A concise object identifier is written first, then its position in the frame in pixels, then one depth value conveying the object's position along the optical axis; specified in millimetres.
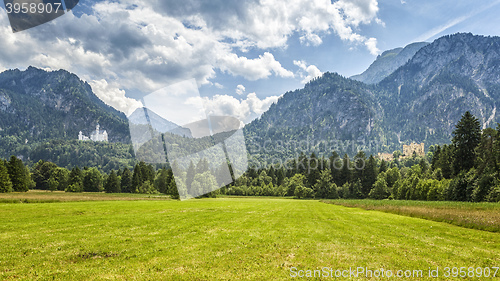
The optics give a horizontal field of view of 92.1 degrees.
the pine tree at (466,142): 68375
